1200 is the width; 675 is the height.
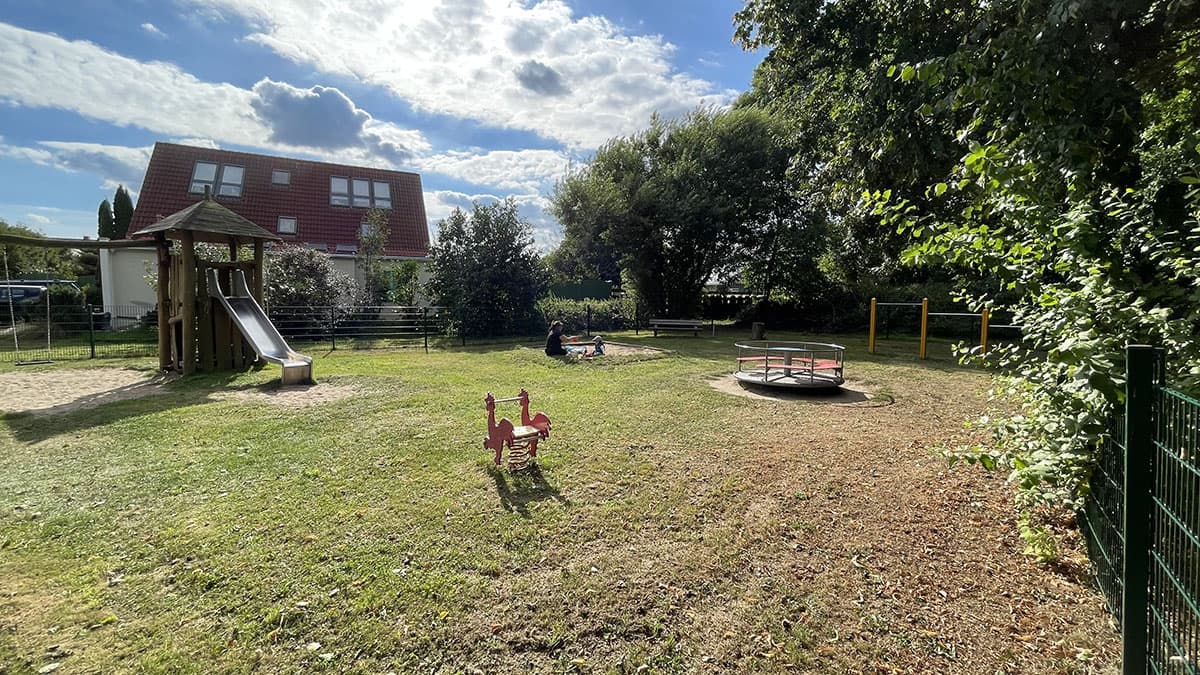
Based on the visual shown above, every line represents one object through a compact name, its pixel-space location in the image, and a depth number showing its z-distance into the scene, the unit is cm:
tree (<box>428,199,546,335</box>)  1806
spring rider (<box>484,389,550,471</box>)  468
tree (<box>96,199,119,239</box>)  3847
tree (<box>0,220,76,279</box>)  2833
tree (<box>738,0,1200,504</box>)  263
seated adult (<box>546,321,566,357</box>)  1241
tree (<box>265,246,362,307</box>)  1678
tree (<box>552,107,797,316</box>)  1966
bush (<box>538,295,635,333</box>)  1991
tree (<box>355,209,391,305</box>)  2078
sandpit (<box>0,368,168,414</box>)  735
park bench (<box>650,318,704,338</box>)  1842
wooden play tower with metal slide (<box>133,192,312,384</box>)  988
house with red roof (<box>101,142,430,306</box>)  2161
